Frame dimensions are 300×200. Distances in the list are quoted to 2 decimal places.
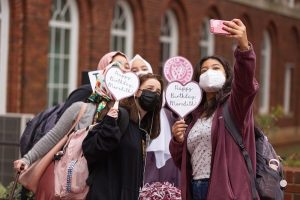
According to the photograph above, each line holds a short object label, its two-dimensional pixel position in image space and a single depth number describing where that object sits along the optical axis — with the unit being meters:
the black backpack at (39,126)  5.44
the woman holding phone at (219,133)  3.78
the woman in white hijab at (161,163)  5.34
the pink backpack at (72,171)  4.30
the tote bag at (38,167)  4.62
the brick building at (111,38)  11.30
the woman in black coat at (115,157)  4.17
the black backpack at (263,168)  3.95
